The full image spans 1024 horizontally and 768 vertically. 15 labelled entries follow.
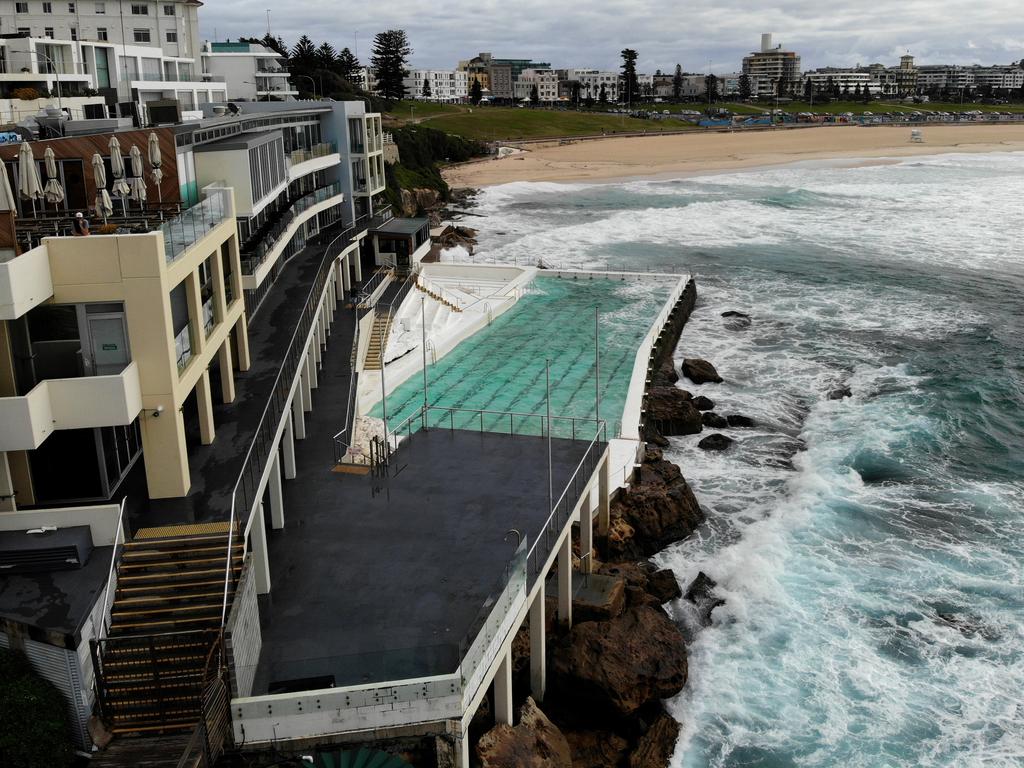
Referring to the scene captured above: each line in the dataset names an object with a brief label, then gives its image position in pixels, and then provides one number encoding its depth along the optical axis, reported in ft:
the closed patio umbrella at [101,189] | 66.03
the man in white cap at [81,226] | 61.05
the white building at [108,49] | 175.63
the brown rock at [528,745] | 53.83
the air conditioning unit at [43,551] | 53.42
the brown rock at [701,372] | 134.62
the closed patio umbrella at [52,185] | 66.64
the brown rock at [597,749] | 62.08
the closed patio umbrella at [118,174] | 69.51
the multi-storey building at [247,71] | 258.16
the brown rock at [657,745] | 62.28
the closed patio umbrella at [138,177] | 70.90
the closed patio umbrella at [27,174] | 63.10
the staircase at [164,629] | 48.42
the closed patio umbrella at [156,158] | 75.56
